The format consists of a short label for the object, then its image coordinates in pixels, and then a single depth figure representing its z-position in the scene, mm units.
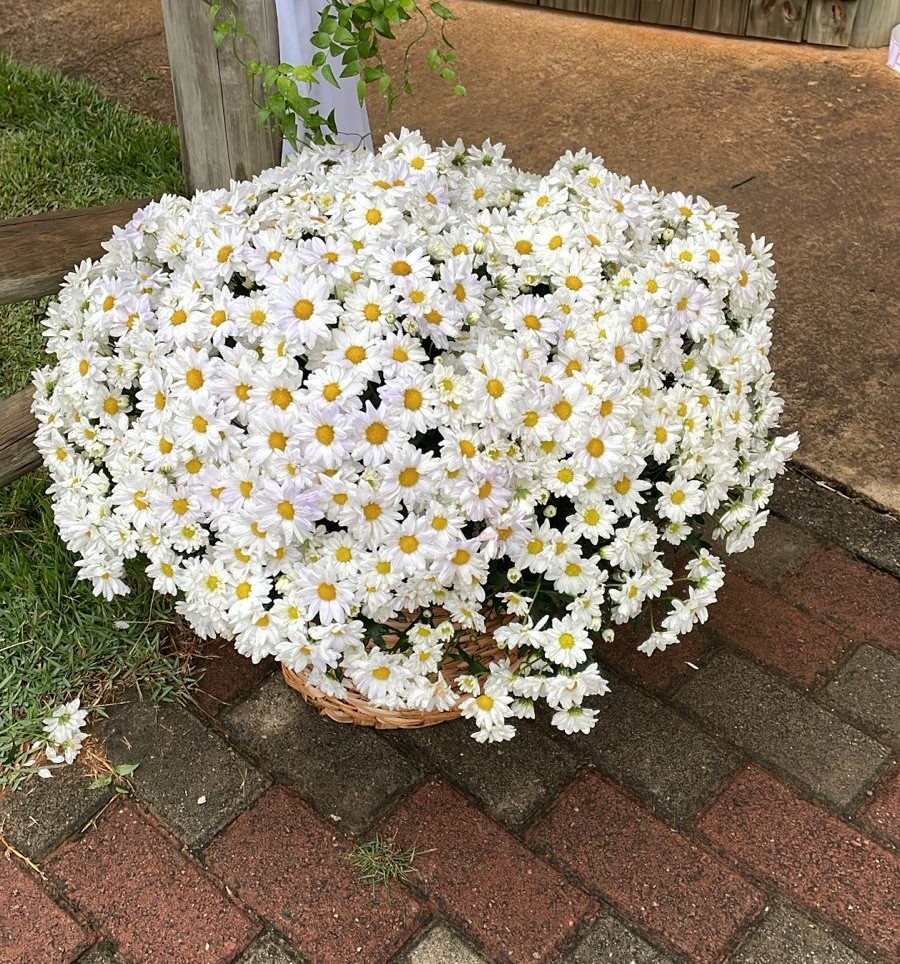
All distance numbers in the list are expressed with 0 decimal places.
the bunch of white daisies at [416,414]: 1597
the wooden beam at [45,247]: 2186
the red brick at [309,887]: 1856
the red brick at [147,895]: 1854
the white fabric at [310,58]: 2436
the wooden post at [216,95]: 2205
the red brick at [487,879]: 1861
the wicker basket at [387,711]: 1951
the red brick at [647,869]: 1870
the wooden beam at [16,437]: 2291
